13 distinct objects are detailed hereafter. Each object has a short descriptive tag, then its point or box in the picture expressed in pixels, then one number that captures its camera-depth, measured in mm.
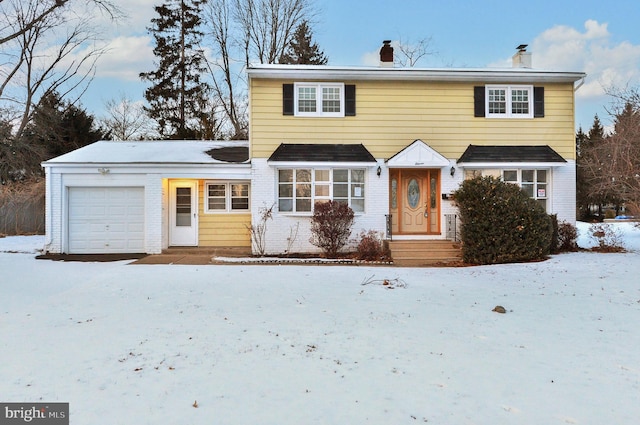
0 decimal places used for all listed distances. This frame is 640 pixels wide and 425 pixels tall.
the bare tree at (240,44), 24719
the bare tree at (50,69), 22250
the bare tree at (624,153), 12172
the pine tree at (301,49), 25669
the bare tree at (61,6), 14109
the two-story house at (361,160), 12547
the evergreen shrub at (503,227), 10102
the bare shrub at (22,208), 17266
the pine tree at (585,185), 32750
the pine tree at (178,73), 25672
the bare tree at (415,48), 24883
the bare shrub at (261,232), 12602
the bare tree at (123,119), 29297
